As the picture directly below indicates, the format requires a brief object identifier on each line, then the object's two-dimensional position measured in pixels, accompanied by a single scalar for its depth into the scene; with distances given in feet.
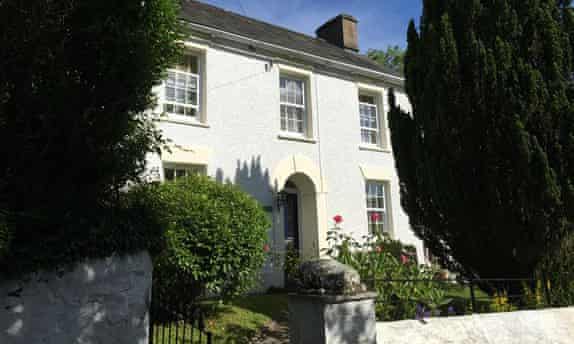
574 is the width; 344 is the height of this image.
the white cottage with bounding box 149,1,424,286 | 35.45
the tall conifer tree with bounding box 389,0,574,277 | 23.58
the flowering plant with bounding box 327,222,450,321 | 22.61
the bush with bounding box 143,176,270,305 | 21.43
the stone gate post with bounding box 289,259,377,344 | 14.98
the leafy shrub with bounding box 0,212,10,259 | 11.23
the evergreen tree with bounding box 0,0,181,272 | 12.52
